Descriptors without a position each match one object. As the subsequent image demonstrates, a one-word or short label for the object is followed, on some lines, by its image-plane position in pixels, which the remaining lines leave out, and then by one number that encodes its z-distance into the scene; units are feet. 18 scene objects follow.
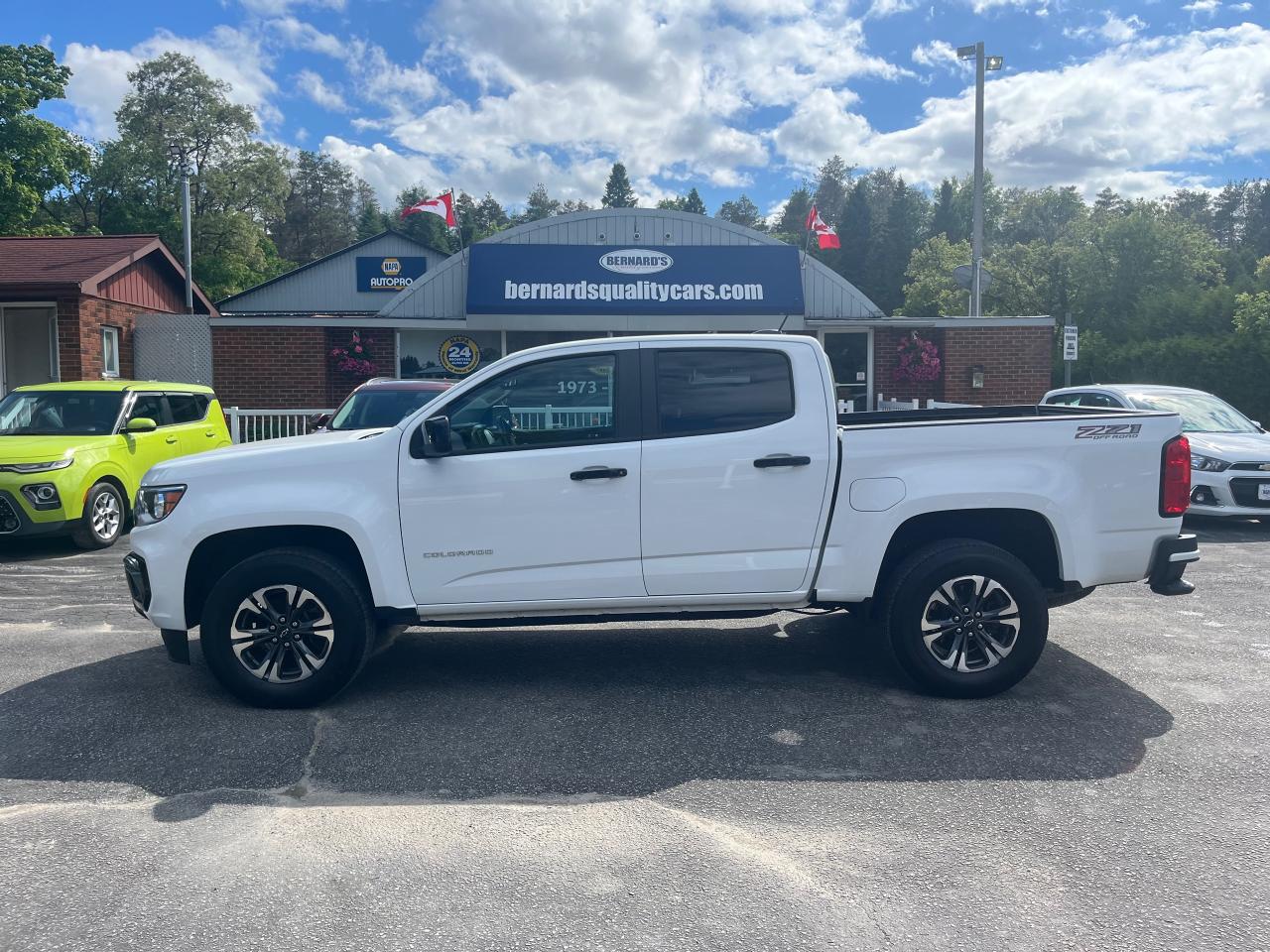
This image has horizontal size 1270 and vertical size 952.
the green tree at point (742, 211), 453.58
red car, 34.65
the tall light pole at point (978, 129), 68.49
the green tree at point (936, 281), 199.41
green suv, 30.32
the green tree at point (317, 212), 305.73
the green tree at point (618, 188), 343.87
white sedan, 34.14
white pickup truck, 16.37
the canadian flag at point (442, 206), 85.10
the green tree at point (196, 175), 160.15
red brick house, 51.88
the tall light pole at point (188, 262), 74.59
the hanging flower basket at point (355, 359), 57.67
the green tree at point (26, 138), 104.17
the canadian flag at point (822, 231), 77.25
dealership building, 60.03
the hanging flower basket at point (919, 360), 61.21
